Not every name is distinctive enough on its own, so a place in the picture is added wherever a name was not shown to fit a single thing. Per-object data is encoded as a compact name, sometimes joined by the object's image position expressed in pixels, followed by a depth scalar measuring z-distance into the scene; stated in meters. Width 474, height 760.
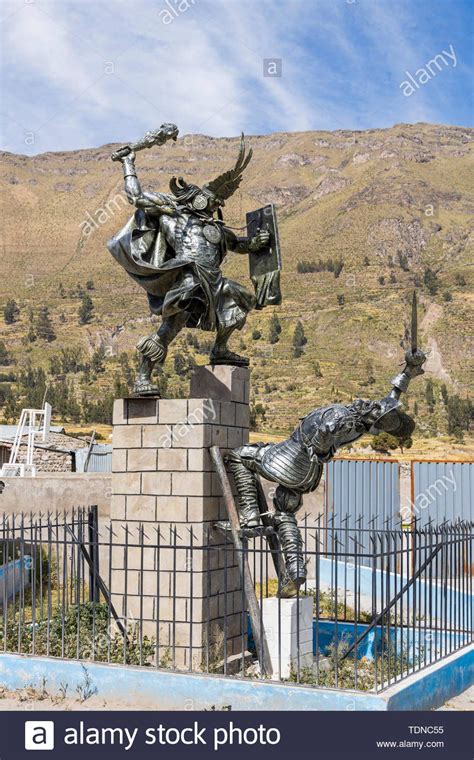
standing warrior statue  8.99
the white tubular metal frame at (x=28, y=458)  18.25
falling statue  8.45
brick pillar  8.45
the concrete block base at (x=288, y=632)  8.01
